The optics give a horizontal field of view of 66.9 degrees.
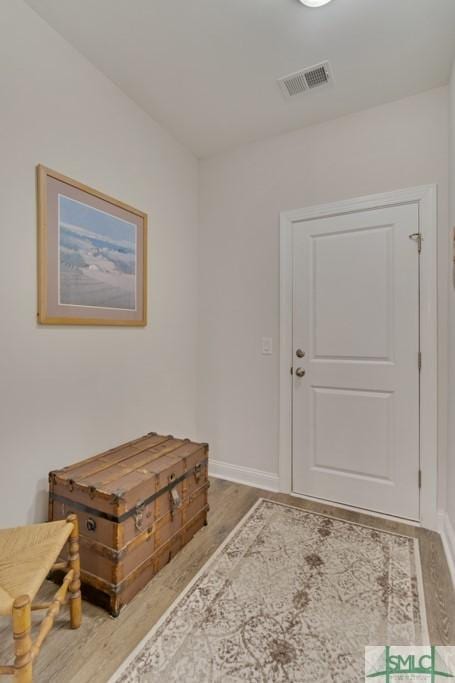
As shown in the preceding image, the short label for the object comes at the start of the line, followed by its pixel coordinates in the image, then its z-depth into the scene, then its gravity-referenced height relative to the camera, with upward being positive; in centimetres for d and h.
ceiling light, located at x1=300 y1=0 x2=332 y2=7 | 154 +152
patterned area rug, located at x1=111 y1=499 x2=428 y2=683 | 122 -116
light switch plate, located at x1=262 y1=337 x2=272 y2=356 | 262 -5
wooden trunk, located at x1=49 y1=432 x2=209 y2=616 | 147 -81
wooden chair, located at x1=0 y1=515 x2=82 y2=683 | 98 -76
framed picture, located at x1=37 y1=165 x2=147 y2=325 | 173 +47
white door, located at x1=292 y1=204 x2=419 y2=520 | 217 -14
